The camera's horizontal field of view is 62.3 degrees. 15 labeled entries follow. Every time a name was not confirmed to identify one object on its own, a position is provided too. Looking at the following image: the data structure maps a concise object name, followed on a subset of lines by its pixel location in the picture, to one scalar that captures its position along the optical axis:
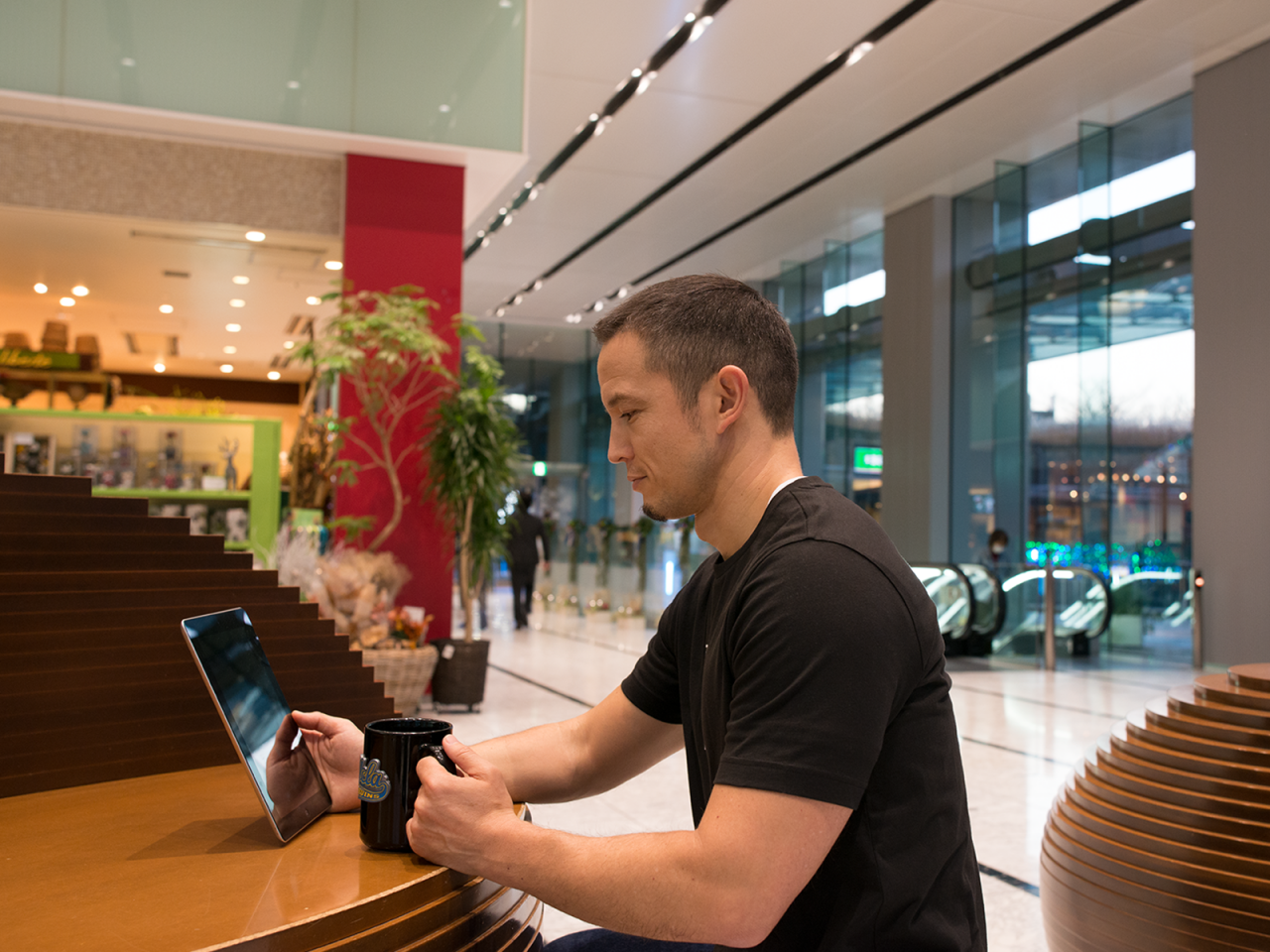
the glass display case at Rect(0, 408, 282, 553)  6.35
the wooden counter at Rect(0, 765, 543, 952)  0.85
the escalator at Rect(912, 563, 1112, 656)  9.04
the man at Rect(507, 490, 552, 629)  12.29
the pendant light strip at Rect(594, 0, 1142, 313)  7.35
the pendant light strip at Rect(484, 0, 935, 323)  7.27
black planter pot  6.31
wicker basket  5.67
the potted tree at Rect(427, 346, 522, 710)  6.28
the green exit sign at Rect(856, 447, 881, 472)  12.84
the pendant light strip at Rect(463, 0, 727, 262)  7.27
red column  6.54
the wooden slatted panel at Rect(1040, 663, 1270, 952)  1.71
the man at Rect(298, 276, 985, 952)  0.98
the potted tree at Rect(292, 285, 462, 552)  5.97
